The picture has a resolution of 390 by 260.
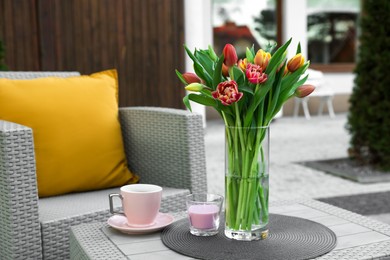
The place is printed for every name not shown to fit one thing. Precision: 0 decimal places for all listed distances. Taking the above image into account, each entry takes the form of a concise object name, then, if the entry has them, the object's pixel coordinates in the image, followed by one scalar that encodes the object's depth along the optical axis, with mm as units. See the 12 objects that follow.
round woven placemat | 1691
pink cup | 1840
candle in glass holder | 1803
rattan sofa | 2084
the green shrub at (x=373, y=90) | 4727
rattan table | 1707
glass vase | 1757
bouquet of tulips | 1742
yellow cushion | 2363
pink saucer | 1823
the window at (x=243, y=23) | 9207
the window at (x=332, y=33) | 10200
